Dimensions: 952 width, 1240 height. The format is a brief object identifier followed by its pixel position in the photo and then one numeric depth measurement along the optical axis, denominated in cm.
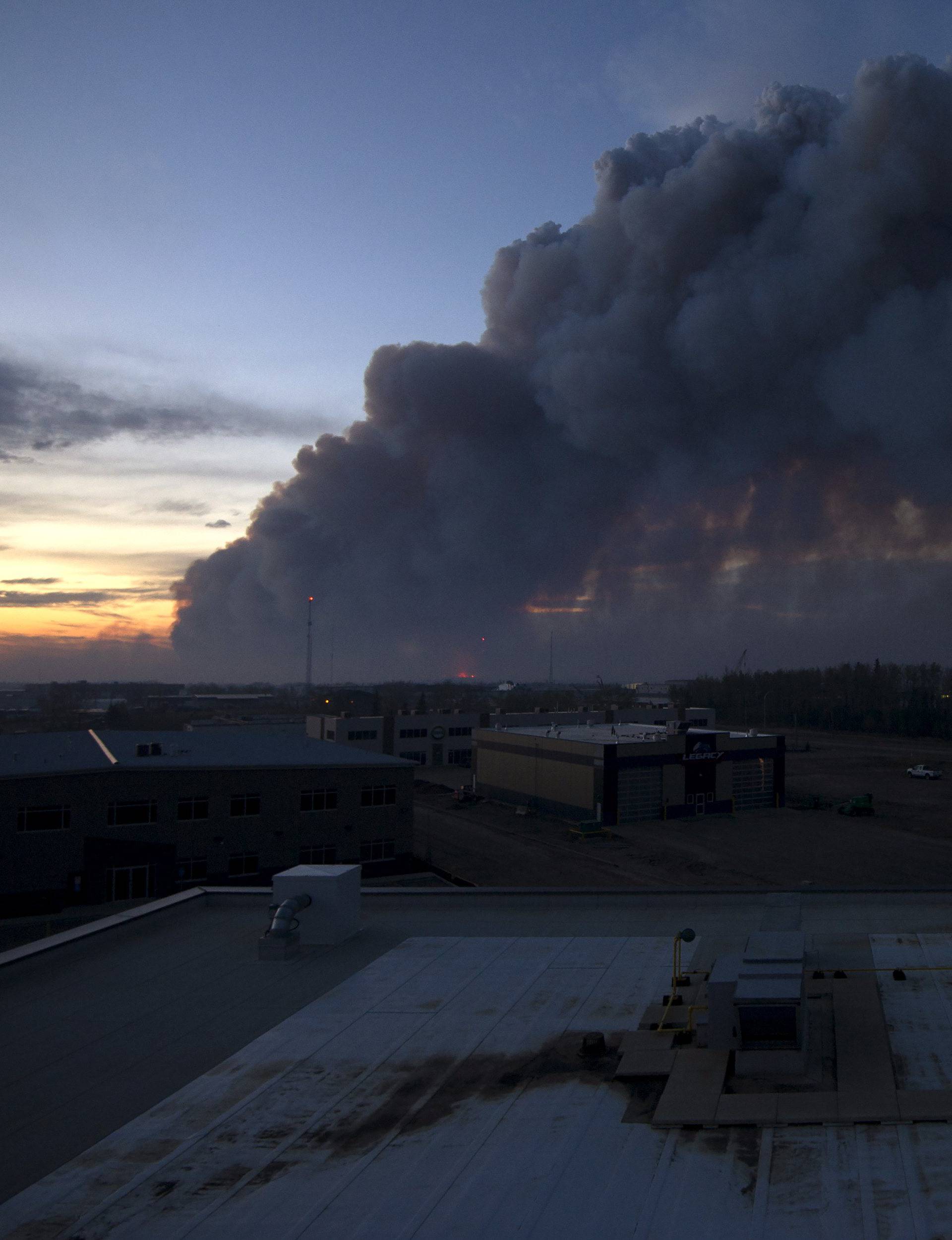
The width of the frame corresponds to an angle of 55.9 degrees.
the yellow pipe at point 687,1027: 1019
